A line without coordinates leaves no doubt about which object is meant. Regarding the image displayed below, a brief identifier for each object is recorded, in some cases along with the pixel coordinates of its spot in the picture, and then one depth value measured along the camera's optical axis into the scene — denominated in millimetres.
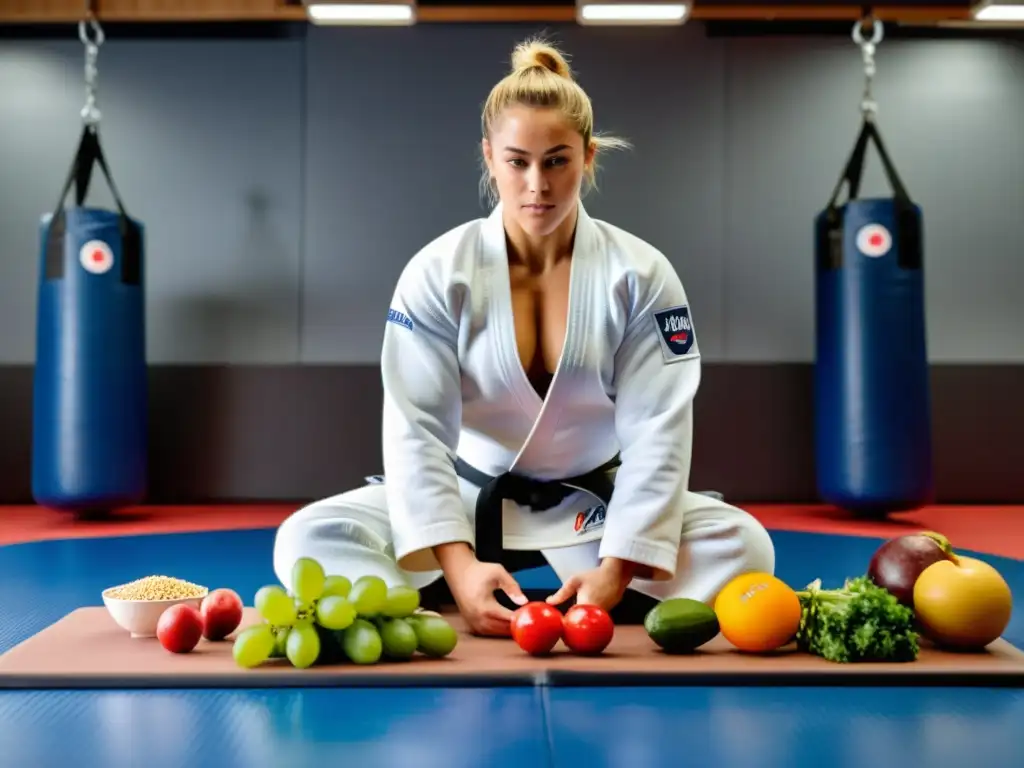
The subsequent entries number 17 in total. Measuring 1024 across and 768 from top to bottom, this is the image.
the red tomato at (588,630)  2309
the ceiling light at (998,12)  5484
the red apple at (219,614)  2465
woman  2600
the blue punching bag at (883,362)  5375
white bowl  2504
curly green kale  2273
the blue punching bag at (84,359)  5395
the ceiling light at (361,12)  5324
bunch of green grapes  2205
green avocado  2357
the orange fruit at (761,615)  2338
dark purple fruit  2502
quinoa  2562
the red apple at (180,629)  2320
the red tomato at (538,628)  2275
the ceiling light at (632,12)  5266
